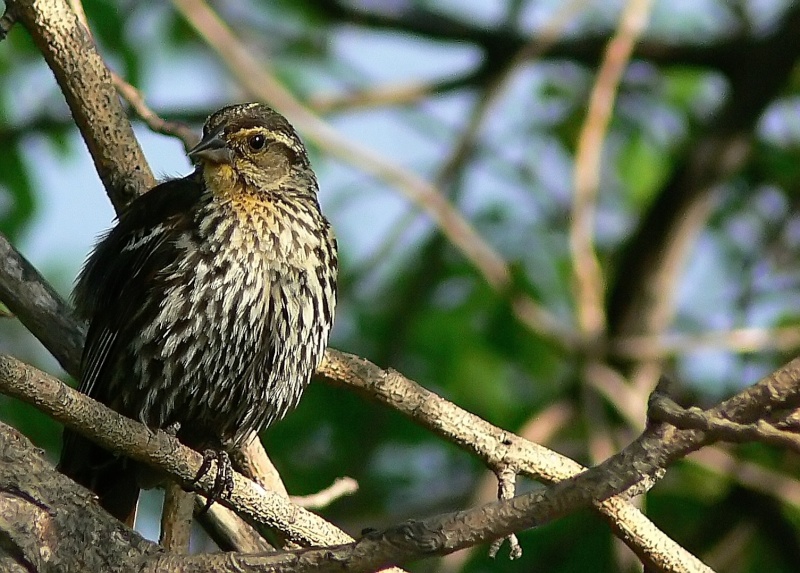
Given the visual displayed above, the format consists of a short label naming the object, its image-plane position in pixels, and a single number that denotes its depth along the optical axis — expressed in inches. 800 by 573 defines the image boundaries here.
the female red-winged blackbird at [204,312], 310.2
